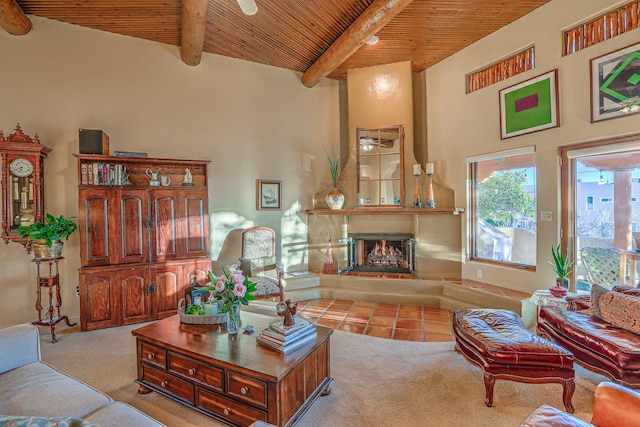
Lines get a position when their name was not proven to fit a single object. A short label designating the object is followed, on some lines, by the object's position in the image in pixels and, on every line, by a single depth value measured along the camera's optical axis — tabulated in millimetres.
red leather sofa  1984
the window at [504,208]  3902
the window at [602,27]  2953
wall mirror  4961
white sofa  1412
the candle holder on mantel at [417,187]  4777
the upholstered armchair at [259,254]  4090
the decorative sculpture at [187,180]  4102
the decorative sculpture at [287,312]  2061
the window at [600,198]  3107
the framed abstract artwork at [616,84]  2922
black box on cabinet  3523
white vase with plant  5020
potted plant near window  3000
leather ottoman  2025
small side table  2914
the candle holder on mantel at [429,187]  4727
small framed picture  4875
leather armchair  1322
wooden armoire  3518
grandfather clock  3373
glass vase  2195
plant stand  3307
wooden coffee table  1749
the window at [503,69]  3810
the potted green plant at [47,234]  3211
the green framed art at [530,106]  3516
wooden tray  2393
